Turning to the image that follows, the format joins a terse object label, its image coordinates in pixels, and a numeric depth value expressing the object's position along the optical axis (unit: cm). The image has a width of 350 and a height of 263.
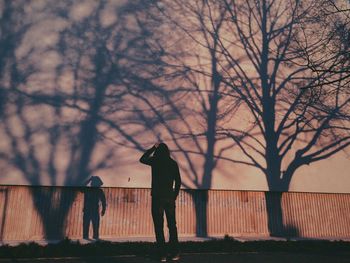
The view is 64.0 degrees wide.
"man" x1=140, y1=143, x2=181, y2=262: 423
